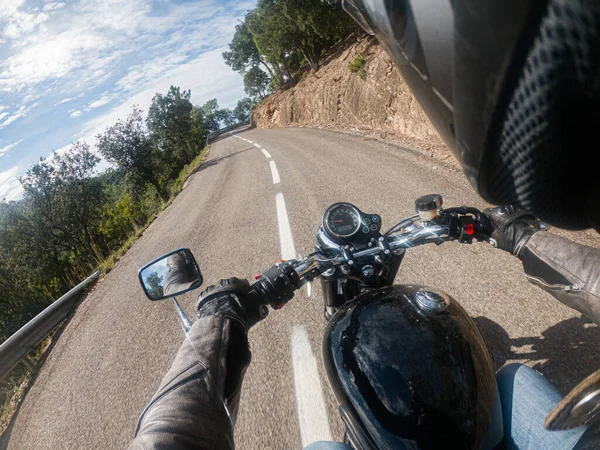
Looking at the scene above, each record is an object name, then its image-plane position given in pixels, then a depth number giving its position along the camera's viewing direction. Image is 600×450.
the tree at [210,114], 64.92
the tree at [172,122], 40.00
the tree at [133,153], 30.81
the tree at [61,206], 27.47
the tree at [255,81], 45.59
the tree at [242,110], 89.69
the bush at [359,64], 13.40
